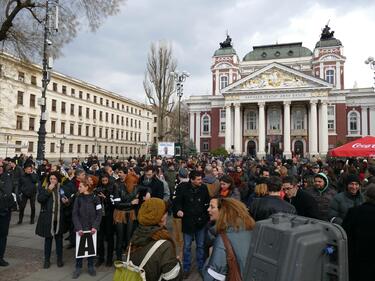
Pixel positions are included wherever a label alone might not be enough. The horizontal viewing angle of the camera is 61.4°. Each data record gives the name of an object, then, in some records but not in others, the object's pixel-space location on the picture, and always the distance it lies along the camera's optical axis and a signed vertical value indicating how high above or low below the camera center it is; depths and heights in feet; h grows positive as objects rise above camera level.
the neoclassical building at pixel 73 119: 145.48 +19.25
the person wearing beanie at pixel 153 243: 8.23 -2.48
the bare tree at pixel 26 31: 50.57 +20.72
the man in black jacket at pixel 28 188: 32.71 -3.87
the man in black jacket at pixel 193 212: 19.16 -3.55
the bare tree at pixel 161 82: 113.19 +25.65
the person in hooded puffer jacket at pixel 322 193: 18.48 -2.27
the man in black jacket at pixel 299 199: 15.70 -2.26
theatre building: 164.66 +24.32
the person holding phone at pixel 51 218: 19.61 -4.16
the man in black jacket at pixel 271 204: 13.09 -2.11
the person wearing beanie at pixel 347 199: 15.70 -2.20
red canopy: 45.73 +0.99
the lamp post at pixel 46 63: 50.44 +14.51
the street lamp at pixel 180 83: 81.66 +18.27
